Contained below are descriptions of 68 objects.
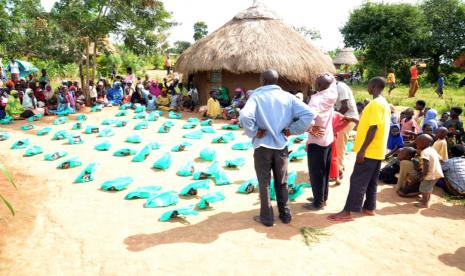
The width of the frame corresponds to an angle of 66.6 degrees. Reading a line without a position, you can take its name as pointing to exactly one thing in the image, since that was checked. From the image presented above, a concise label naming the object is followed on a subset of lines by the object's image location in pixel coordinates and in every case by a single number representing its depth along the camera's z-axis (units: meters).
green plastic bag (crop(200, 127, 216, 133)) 8.79
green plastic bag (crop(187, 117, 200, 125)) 9.96
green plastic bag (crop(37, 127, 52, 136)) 8.50
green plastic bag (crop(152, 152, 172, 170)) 5.97
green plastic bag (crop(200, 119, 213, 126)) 9.67
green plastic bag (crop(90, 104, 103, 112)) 11.69
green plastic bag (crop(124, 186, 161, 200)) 4.72
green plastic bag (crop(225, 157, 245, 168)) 6.08
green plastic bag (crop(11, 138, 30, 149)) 7.32
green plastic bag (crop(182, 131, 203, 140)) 8.20
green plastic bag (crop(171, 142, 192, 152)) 7.09
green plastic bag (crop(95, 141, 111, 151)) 7.19
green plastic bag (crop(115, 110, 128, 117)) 10.92
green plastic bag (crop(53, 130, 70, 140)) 8.02
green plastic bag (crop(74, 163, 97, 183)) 5.37
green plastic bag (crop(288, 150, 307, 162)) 6.52
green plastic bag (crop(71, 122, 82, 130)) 9.08
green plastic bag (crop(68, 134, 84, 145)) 7.69
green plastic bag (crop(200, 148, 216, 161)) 6.58
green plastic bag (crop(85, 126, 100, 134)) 8.62
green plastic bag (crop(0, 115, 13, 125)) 9.69
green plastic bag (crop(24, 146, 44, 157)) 6.81
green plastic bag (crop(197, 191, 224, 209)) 4.40
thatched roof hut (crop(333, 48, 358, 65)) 22.52
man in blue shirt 3.53
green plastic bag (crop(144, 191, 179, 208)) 4.46
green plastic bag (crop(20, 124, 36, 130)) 9.07
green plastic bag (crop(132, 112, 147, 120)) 10.38
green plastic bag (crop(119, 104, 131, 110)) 12.12
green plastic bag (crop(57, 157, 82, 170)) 6.00
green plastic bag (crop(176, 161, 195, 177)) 5.64
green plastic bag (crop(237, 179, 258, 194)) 4.94
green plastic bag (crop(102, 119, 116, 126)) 9.62
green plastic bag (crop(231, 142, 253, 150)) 7.28
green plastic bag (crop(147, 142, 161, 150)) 7.24
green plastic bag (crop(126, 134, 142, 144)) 7.79
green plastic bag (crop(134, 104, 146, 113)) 11.48
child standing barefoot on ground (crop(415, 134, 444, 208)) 4.48
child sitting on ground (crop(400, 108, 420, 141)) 6.56
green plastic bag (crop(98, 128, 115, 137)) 8.34
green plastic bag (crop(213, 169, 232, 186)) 5.30
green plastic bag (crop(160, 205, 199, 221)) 4.05
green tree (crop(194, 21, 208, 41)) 36.38
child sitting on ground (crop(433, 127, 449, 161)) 5.27
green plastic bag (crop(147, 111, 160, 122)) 10.26
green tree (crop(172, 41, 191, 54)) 37.59
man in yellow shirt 3.72
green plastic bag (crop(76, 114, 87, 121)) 10.29
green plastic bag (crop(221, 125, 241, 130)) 9.22
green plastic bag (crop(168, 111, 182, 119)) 10.65
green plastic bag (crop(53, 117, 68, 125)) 9.70
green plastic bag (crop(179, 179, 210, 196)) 4.80
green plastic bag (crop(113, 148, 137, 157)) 6.74
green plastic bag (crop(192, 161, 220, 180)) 5.46
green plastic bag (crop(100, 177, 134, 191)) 5.01
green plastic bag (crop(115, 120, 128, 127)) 9.41
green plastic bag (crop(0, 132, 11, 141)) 8.05
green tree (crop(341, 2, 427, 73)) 20.77
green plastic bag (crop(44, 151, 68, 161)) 6.49
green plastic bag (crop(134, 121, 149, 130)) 9.09
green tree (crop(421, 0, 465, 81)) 21.11
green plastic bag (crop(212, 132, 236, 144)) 7.84
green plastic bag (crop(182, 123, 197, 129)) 9.31
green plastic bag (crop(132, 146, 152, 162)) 6.41
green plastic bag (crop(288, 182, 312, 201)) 4.71
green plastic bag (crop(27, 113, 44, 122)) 10.21
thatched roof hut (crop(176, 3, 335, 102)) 11.04
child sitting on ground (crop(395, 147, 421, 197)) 4.81
